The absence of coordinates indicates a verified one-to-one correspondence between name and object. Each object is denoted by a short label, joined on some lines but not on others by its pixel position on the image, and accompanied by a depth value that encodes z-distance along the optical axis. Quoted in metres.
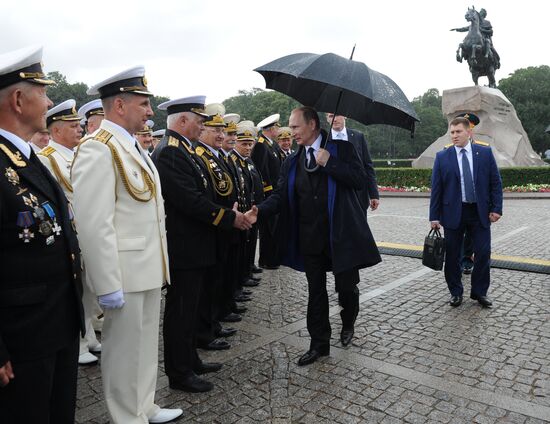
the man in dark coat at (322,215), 3.90
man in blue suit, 5.32
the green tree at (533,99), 49.16
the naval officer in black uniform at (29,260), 1.83
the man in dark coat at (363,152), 6.10
